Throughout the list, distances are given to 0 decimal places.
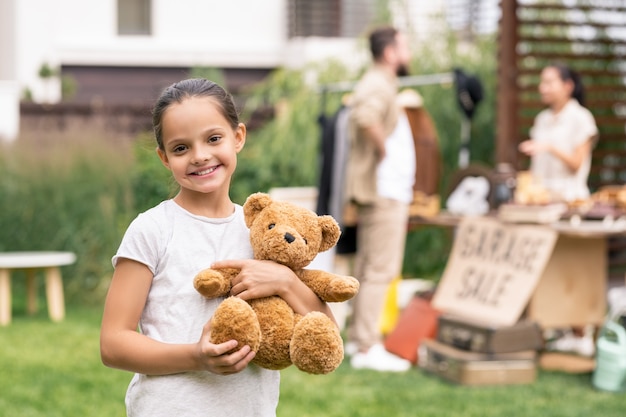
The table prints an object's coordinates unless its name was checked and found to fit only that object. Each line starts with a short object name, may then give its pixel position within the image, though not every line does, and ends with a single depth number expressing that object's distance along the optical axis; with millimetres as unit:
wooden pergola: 8398
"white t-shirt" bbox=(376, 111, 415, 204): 6551
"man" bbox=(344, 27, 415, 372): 6438
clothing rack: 8797
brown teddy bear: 2082
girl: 2164
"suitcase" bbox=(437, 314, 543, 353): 6016
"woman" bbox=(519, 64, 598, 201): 6758
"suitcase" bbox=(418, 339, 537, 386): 5945
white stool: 7977
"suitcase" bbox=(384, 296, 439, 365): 6590
